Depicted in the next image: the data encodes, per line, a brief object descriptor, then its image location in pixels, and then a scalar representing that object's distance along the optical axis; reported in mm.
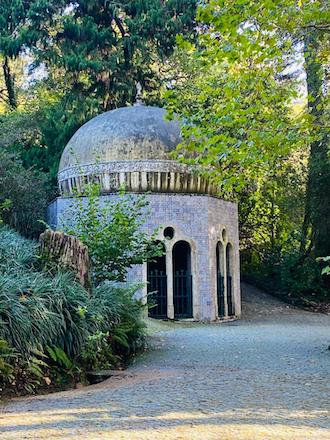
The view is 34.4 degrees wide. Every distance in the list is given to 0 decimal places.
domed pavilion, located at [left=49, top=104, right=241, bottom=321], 17000
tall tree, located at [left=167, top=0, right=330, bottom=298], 9039
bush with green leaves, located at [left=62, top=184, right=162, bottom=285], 10445
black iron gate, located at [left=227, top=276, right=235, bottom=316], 18688
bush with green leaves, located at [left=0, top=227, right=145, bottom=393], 6570
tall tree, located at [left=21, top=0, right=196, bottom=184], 22000
